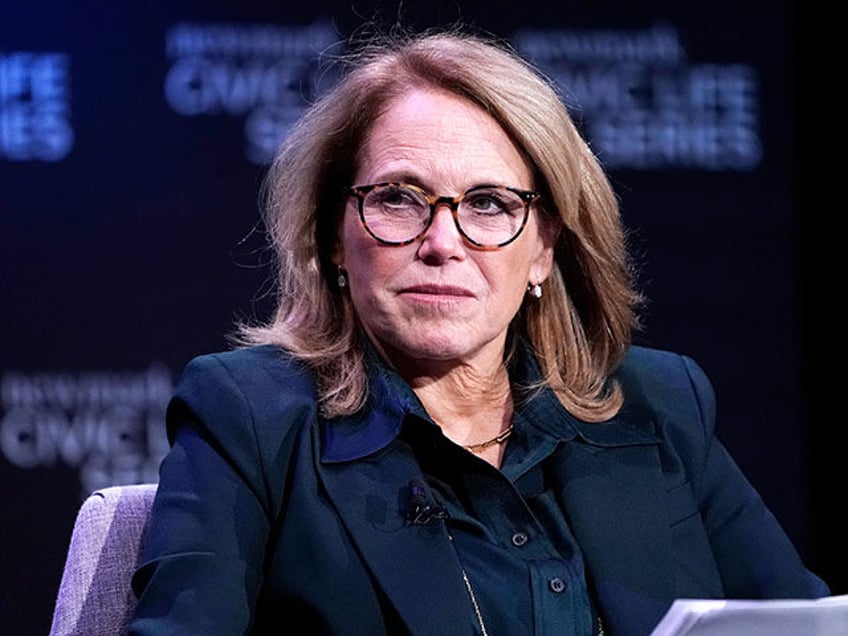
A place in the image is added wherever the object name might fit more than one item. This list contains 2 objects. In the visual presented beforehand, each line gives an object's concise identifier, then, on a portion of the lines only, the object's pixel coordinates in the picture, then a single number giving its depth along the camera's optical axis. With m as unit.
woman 4.92
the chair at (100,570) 4.94
